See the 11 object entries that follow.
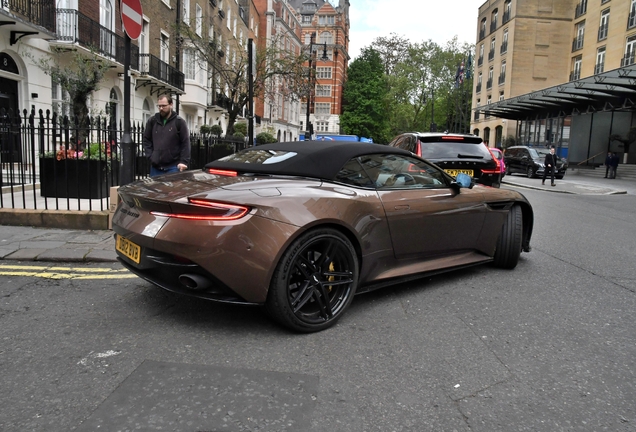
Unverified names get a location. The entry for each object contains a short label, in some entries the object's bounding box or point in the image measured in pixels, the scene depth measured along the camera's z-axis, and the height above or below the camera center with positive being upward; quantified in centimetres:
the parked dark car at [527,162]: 2506 -35
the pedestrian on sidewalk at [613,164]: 2553 -30
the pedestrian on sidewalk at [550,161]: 2009 -21
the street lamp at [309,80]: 2008 +285
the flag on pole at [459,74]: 3891 +645
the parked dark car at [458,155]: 912 -5
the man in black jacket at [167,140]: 633 +2
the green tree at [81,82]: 965 +111
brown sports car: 309 -58
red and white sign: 599 +158
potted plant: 834 -63
